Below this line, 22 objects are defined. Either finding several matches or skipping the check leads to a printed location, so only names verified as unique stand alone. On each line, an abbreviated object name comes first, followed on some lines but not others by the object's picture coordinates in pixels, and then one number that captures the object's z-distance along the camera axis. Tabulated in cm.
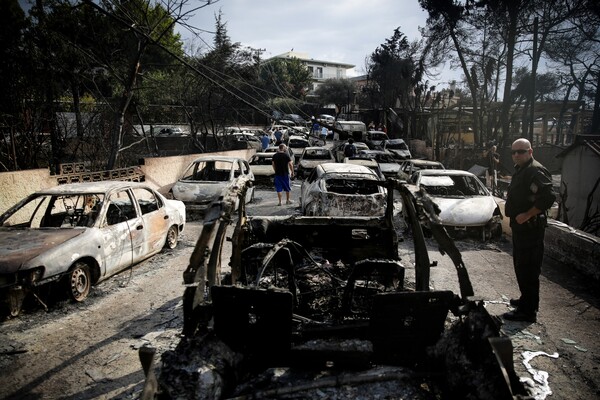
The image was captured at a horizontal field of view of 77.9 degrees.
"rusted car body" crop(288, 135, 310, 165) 2172
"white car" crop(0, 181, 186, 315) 434
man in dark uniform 448
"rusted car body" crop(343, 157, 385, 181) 1325
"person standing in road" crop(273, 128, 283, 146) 2509
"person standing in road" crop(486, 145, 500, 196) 1301
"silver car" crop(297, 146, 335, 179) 1577
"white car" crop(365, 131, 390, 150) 2168
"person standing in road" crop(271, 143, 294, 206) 1120
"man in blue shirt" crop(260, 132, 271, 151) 2114
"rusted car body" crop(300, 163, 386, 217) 776
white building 8519
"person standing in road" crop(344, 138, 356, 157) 1683
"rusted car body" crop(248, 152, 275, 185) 1440
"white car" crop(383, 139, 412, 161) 1928
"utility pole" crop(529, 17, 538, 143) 1680
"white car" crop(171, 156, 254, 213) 966
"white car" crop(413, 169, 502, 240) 796
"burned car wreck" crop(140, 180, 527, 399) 248
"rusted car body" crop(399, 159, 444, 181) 1221
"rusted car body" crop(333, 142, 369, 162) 1857
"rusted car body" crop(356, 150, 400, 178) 1798
